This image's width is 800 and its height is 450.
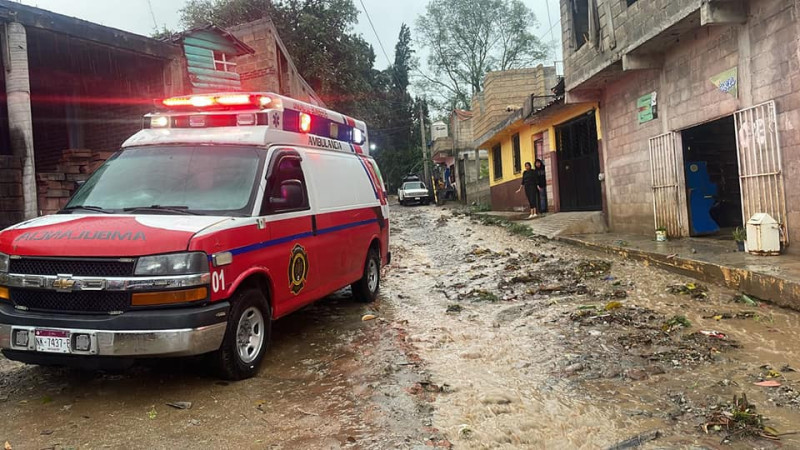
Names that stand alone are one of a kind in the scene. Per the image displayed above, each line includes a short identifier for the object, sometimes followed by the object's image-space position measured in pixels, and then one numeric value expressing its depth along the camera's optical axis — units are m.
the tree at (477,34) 41.84
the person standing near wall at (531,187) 16.69
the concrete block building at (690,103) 7.04
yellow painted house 14.48
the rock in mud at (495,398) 3.62
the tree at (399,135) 50.50
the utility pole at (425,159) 41.04
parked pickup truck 34.03
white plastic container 6.95
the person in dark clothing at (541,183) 16.81
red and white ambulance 3.47
